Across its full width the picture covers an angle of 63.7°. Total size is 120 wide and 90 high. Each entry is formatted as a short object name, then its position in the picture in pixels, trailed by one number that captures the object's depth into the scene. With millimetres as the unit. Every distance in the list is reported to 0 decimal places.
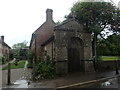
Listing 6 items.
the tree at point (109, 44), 12008
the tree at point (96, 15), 10656
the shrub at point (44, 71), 8812
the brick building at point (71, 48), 9805
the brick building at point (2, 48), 31692
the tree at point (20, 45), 61156
